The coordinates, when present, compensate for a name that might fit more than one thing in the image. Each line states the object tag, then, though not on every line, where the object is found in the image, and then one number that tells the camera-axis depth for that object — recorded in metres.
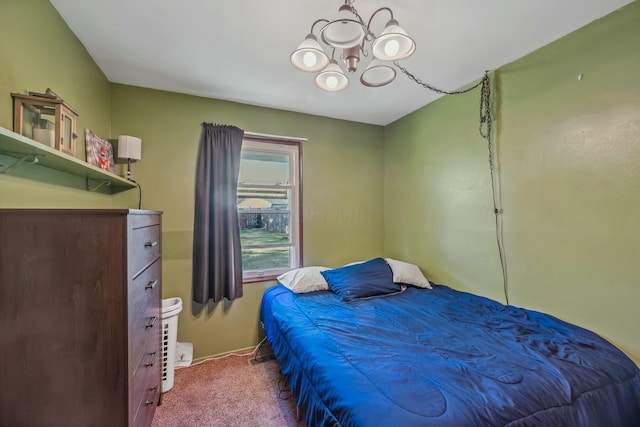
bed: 1.00
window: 2.76
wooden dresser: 0.93
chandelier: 1.23
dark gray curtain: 2.38
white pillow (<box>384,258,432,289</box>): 2.54
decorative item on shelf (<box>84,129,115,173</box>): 1.76
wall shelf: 0.90
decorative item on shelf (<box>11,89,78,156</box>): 1.12
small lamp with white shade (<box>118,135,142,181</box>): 2.07
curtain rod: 2.66
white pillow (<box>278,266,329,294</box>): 2.42
